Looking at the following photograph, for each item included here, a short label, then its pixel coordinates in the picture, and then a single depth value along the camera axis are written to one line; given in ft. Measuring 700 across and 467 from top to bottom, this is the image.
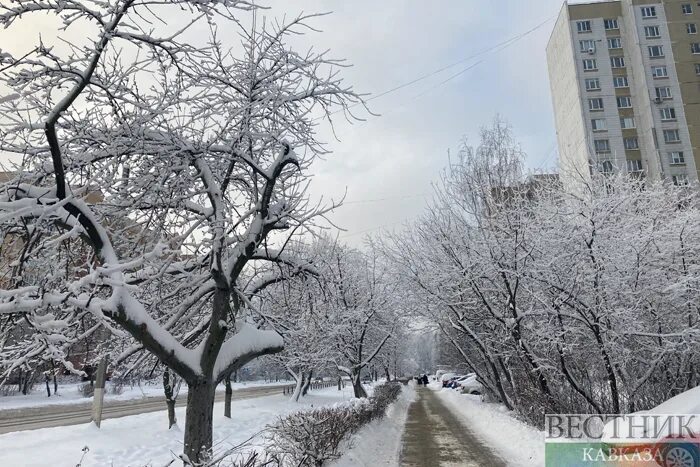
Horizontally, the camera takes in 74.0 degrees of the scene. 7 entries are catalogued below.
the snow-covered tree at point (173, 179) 14.07
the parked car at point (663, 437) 13.16
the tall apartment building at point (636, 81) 139.85
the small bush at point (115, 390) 117.60
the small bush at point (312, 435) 21.04
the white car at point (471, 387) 105.66
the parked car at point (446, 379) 173.58
